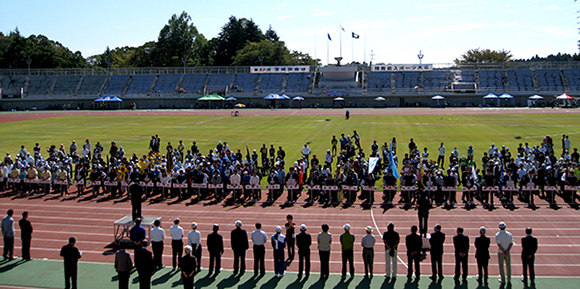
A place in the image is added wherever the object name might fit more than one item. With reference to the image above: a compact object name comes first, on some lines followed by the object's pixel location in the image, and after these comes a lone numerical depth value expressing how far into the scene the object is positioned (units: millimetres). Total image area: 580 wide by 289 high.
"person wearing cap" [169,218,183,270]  10327
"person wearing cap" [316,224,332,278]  9805
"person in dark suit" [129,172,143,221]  12005
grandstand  76812
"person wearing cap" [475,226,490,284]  9375
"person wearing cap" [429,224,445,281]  9586
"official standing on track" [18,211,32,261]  10922
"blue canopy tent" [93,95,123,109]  68375
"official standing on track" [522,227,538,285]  9273
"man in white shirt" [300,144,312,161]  22406
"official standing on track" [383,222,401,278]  9750
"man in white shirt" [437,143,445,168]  22125
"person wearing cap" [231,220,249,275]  9945
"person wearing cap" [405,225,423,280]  9523
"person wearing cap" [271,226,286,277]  9828
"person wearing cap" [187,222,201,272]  10109
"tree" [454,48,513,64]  117062
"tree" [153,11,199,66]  108625
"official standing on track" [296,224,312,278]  9891
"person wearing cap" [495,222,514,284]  9461
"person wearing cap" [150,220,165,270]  10312
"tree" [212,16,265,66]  119938
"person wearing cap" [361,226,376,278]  9734
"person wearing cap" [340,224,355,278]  9781
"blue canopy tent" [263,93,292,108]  69500
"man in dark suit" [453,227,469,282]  9414
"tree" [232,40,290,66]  103812
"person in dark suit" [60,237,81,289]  9164
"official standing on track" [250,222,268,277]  9930
